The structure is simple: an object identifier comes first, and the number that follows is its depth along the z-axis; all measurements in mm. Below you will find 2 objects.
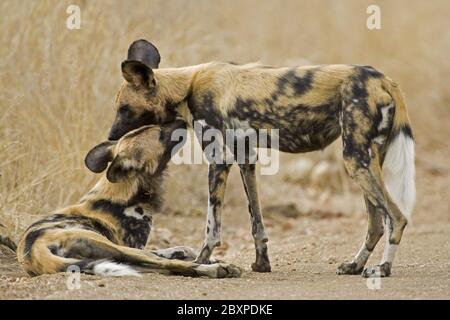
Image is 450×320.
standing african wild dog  9367
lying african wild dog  9204
